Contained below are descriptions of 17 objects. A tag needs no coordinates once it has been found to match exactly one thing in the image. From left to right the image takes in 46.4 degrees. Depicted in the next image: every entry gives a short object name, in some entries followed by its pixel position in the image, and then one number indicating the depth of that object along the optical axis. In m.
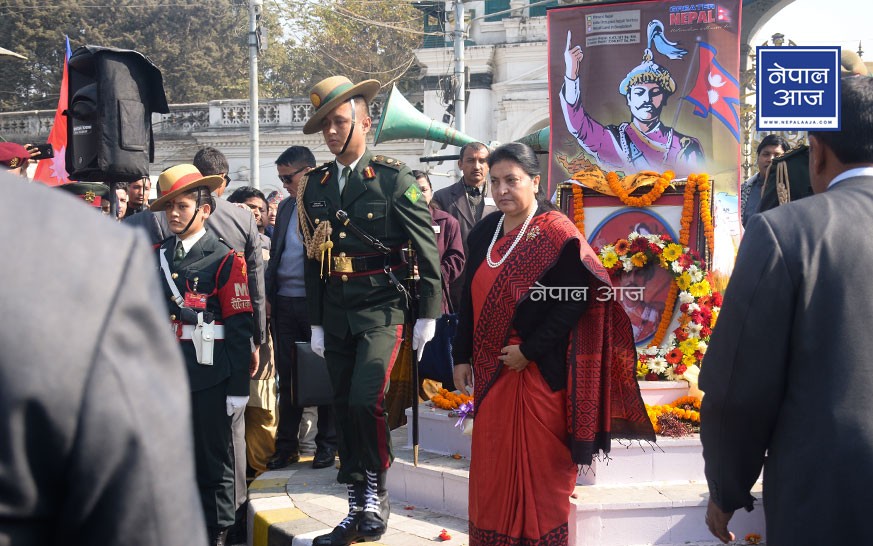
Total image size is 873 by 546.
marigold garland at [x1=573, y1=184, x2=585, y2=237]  7.73
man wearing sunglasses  7.39
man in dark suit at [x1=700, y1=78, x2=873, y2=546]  2.68
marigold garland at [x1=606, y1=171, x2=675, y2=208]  7.54
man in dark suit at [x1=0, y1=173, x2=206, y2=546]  1.23
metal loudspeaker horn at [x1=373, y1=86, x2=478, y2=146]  11.55
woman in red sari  4.73
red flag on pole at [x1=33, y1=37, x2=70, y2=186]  10.07
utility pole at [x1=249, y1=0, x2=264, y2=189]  21.73
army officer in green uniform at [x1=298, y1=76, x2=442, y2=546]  5.30
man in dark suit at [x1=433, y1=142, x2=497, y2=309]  8.41
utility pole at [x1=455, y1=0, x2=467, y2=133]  21.20
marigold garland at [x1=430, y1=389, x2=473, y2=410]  6.93
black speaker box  5.76
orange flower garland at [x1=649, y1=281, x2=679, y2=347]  7.37
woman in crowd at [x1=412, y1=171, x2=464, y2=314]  7.89
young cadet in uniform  5.57
